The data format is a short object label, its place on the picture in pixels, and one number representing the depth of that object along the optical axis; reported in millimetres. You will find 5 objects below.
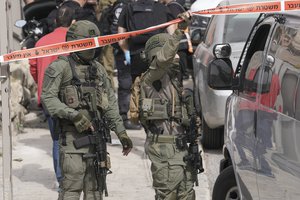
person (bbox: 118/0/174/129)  21281
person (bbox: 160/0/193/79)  22252
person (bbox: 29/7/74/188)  17281
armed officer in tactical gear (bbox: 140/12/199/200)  13664
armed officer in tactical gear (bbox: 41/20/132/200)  13320
